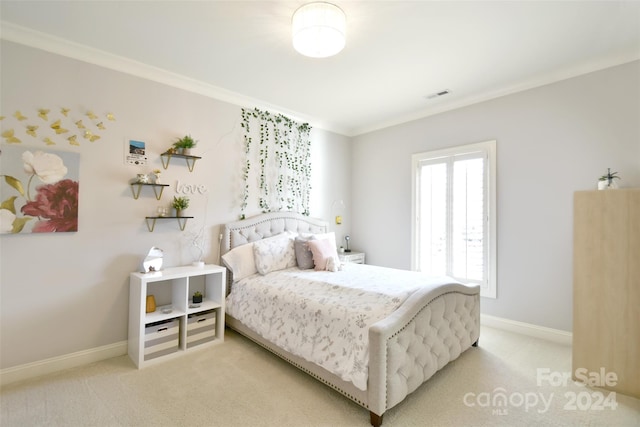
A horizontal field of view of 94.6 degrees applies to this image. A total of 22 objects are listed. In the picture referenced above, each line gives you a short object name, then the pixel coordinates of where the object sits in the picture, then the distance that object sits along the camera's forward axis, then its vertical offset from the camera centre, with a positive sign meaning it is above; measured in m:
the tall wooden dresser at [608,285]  2.15 -0.46
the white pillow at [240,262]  3.19 -0.46
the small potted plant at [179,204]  3.01 +0.15
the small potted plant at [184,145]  3.01 +0.75
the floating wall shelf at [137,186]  2.81 +0.31
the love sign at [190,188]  3.12 +0.33
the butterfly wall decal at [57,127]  2.46 +0.76
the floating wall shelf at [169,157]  2.97 +0.64
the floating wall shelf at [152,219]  2.91 +0.00
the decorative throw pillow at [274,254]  3.22 -0.38
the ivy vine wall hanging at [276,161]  3.68 +0.79
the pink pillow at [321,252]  3.27 -0.36
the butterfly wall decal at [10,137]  2.26 +0.62
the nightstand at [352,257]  4.43 -0.55
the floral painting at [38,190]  2.25 +0.22
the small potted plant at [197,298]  3.00 -0.80
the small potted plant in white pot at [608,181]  2.59 +0.38
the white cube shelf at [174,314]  2.56 -0.88
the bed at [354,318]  1.86 -0.75
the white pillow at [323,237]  3.61 -0.20
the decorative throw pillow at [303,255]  3.35 -0.39
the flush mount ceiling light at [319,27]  1.93 +1.28
